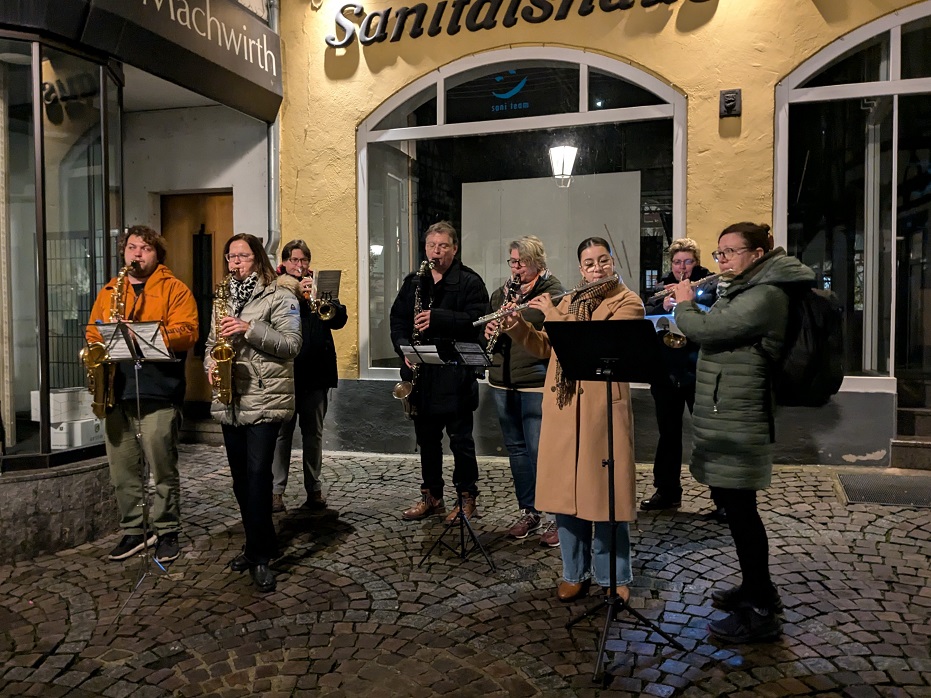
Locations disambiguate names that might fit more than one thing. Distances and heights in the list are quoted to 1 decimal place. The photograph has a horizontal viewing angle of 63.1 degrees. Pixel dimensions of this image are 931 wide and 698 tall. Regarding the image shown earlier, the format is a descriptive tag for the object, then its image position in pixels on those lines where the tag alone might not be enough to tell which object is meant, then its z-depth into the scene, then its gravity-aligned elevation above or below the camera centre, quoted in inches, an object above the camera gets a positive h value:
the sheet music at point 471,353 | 165.5 -7.9
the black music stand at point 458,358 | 165.9 -9.3
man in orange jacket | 181.6 -19.5
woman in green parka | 131.7 -13.7
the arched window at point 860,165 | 259.4 +55.7
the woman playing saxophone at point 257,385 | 165.3 -14.7
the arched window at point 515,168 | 286.0 +60.2
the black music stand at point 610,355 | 125.0 -6.7
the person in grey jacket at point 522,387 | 183.6 -17.8
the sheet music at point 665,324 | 172.3 -2.0
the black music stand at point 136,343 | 163.9 -5.2
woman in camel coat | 145.3 -25.7
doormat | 221.3 -53.6
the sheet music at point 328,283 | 217.0 +10.0
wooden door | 334.3 +34.1
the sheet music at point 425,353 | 172.2 -8.2
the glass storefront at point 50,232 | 200.5 +24.5
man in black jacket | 201.5 -4.6
